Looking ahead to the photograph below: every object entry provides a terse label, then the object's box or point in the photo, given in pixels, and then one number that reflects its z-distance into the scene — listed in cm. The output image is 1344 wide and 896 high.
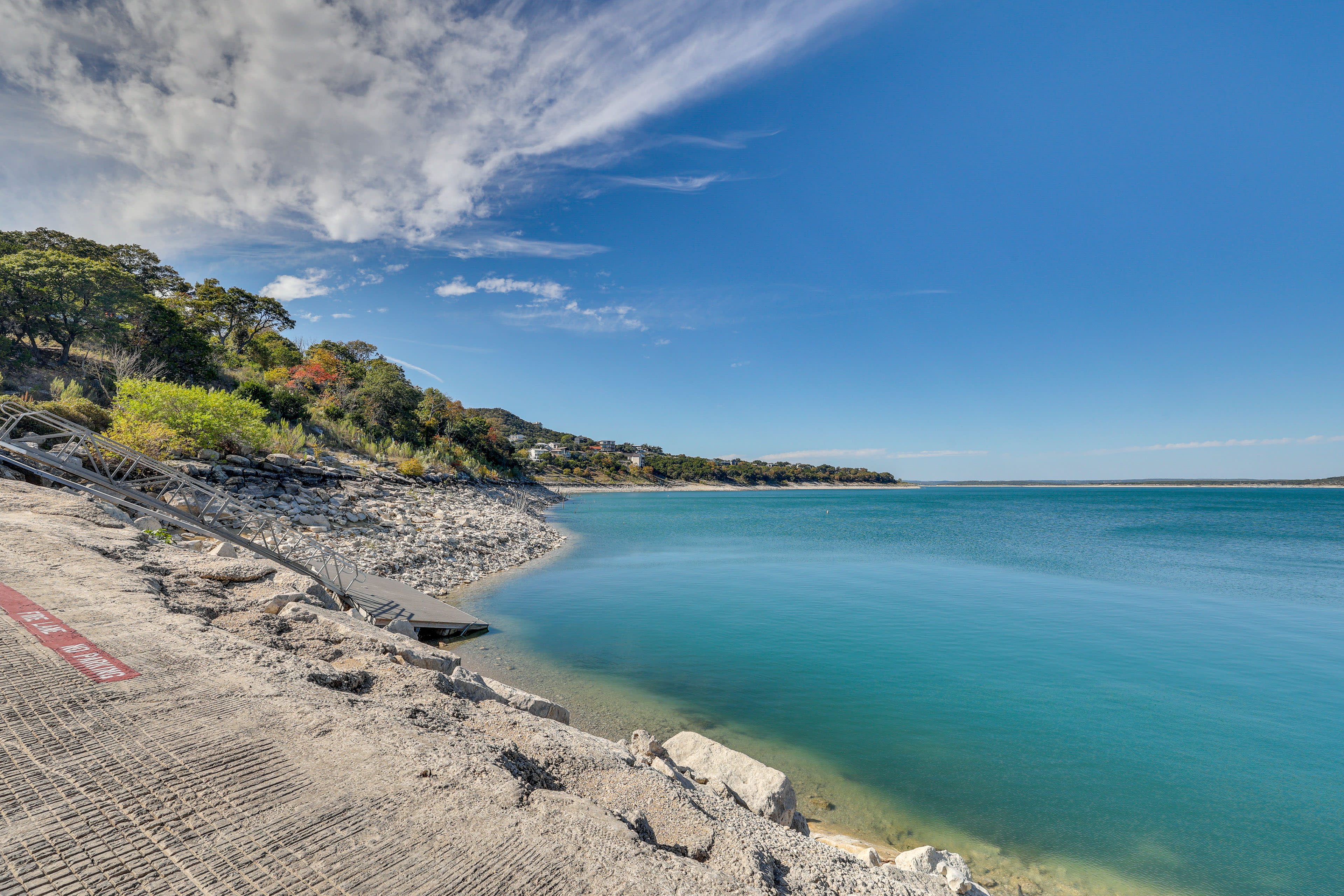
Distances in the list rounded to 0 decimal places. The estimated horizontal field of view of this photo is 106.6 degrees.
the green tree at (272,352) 4188
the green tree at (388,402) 4047
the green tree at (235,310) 4359
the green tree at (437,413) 4784
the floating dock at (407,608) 1084
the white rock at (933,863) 479
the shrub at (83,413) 1420
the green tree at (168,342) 2714
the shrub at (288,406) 2956
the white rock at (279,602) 654
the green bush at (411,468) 3092
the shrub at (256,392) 2703
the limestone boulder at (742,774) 530
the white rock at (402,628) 964
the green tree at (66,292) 2284
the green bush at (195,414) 1655
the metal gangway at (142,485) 964
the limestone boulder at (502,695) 579
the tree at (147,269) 3969
